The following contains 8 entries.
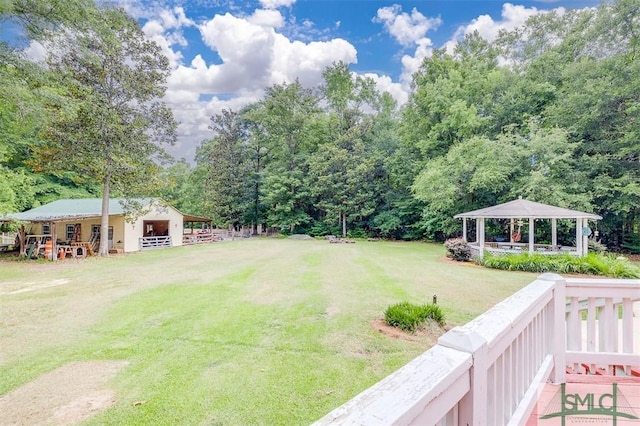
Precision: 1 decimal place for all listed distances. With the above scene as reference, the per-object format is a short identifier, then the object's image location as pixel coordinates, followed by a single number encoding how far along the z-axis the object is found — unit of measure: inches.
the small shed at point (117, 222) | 687.1
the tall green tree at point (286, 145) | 1130.7
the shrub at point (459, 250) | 542.9
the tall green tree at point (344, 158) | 1075.9
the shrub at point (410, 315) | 208.1
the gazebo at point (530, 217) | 473.4
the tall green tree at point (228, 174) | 1143.0
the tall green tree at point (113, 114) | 548.1
